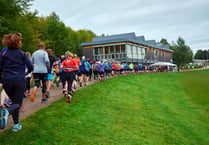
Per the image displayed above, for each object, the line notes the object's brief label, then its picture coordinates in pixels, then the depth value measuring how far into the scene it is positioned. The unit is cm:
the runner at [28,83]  978
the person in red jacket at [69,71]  898
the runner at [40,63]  754
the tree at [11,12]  2326
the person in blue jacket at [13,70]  482
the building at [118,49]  4222
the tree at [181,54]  8856
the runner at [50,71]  912
